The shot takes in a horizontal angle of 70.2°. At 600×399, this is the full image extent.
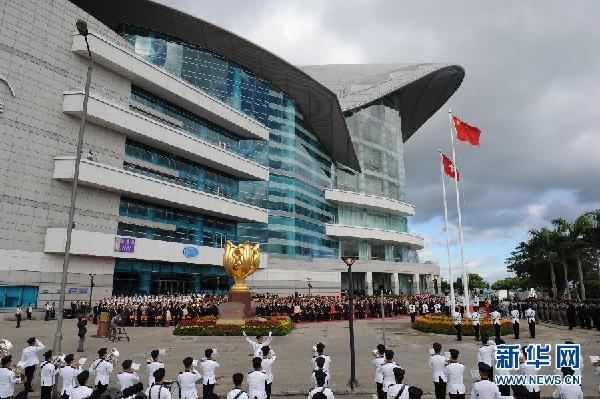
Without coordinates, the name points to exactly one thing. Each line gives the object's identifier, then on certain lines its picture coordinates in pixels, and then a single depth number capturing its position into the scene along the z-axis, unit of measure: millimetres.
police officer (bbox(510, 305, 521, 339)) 23009
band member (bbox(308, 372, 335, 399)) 7849
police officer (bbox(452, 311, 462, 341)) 23109
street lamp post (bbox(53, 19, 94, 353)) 13359
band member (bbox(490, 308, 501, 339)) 21672
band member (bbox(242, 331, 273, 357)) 12225
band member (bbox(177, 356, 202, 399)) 9141
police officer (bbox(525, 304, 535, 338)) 23191
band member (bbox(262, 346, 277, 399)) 11094
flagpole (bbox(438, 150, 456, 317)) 29203
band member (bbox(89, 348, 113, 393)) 10938
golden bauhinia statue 30453
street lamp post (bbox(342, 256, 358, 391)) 13344
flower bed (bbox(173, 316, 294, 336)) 25969
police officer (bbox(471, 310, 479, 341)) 23172
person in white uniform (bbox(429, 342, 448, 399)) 11367
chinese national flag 27109
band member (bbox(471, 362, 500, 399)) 7832
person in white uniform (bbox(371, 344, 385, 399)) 10867
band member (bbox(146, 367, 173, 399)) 7660
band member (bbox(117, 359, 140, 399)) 9312
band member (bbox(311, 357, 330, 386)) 9656
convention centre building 37594
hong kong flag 29125
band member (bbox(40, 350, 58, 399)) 11375
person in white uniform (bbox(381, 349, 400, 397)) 9953
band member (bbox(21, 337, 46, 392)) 12602
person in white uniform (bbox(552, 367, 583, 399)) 7645
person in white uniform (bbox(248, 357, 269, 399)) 8734
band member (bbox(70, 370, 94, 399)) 7965
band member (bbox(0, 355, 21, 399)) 9859
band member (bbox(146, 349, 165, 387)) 9641
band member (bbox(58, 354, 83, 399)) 10380
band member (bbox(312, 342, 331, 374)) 10700
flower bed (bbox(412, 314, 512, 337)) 24969
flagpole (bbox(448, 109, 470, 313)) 26875
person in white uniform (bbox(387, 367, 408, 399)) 7193
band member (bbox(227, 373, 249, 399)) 7225
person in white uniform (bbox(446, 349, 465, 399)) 10289
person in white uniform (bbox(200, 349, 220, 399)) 10758
